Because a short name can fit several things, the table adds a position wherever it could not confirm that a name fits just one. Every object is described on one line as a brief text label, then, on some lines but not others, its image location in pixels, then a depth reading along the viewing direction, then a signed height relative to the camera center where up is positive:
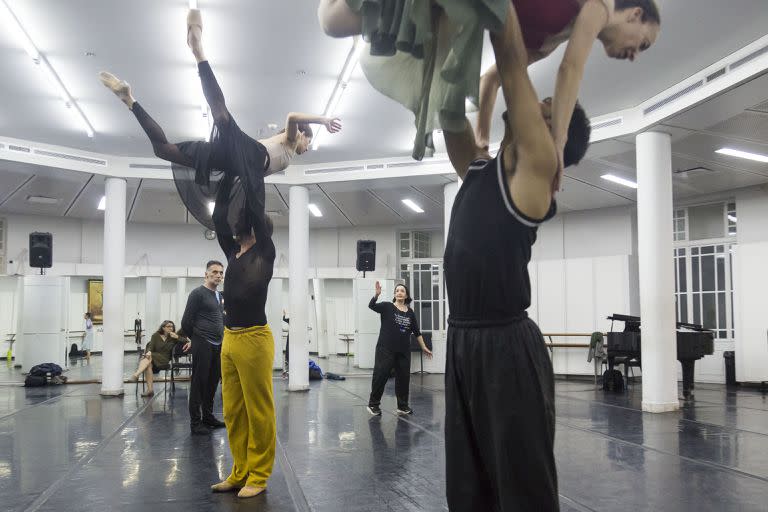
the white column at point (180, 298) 15.46 -0.10
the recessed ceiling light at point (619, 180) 11.16 +1.95
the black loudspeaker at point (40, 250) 12.49 +0.87
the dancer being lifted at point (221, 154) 2.60 +0.61
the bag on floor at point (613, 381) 10.84 -1.48
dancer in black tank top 1.34 -0.08
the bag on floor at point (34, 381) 11.80 -1.57
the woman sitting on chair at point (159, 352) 10.28 -0.93
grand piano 9.73 -0.82
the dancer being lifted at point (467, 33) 1.20 +0.52
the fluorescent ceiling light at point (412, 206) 13.56 +1.87
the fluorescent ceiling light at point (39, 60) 6.03 +2.51
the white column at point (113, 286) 10.31 +0.13
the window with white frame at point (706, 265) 12.30 +0.51
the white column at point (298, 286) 10.88 +0.12
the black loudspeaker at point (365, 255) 13.35 +0.78
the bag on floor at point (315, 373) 12.59 -1.54
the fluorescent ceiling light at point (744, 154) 9.44 +2.03
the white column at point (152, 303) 14.38 -0.20
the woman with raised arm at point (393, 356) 7.91 -0.78
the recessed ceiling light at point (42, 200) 13.48 +2.00
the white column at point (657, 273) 8.20 +0.24
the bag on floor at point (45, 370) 12.10 -1.41
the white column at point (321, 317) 18.31 -0.68
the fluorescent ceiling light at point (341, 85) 6.89 +2.50
